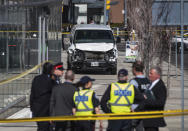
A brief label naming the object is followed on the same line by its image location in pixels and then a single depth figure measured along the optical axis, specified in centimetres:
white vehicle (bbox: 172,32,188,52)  7166
